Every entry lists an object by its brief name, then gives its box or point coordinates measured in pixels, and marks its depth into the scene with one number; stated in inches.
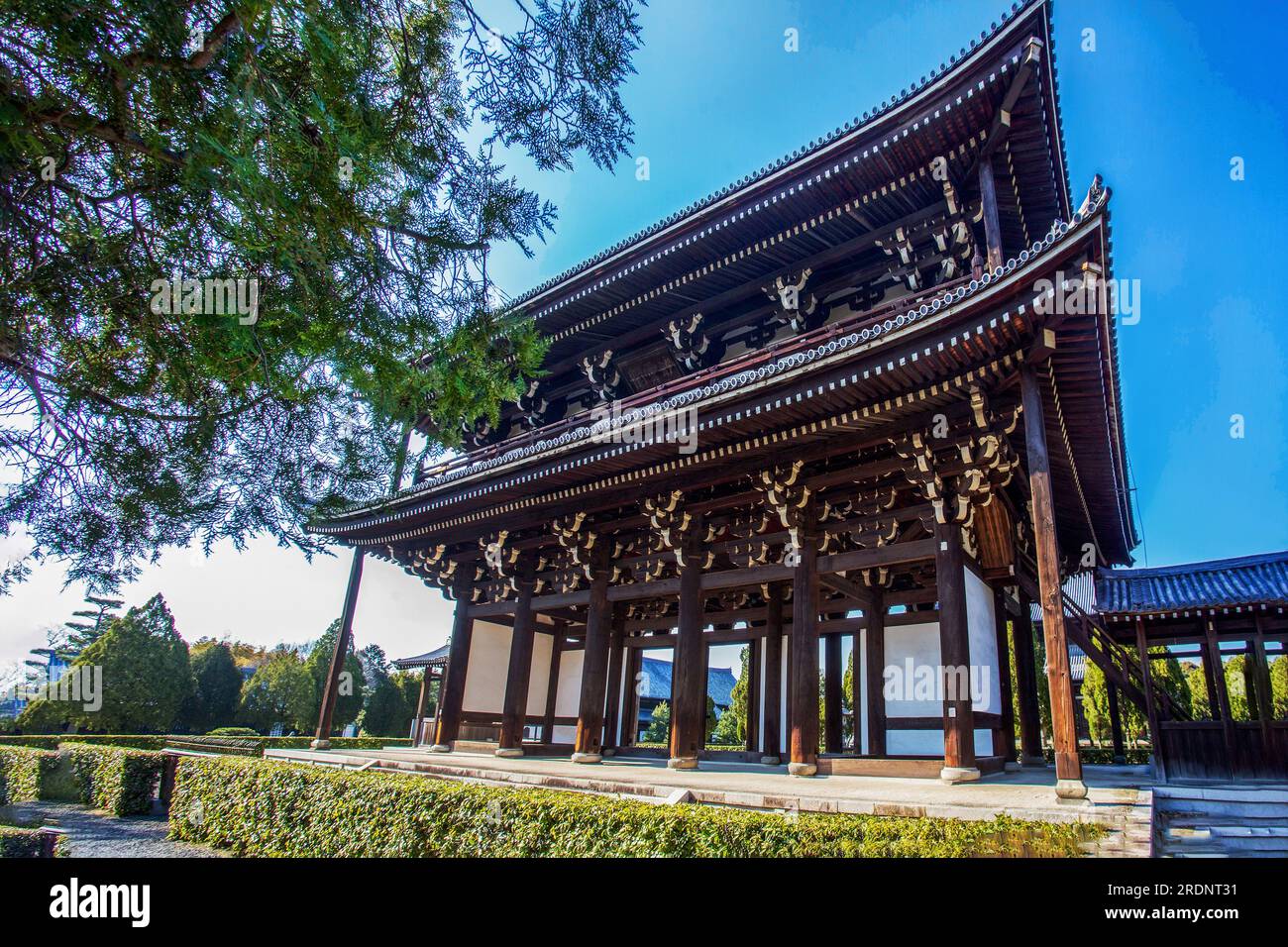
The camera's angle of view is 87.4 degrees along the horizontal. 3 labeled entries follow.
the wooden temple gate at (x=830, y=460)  324.5
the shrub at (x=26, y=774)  654.5
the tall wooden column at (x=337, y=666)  606.2
